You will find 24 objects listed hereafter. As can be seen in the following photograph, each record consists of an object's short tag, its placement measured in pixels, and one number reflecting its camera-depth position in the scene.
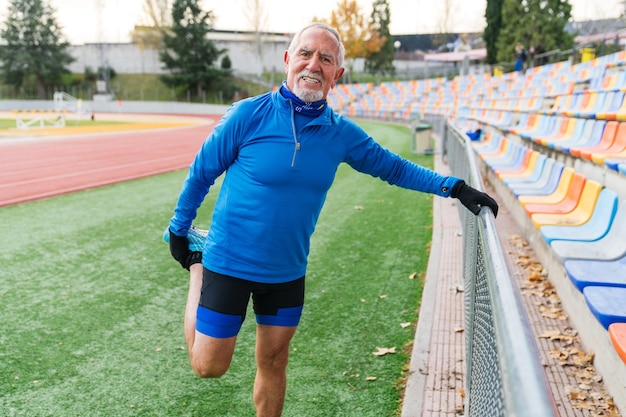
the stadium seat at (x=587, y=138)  6.36
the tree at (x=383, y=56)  56.94
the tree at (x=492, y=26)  38.59
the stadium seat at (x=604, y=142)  5.83
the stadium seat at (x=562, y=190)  5.10
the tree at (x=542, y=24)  31.23
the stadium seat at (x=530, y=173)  6.57
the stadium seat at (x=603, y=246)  3.67
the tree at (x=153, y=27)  61.09
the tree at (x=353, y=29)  55.44
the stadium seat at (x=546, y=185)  5.80
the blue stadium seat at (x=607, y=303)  2.69
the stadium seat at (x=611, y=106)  6.38
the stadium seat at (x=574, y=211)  4.53
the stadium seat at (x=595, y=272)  3.18
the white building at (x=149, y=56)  63.28
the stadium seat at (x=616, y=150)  4.94
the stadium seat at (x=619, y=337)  2.37
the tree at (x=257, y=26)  60.62
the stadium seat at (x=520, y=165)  7.23
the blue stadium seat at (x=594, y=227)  4.06
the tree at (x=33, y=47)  58.66
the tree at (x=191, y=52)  55.22
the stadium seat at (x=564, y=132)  7.42
